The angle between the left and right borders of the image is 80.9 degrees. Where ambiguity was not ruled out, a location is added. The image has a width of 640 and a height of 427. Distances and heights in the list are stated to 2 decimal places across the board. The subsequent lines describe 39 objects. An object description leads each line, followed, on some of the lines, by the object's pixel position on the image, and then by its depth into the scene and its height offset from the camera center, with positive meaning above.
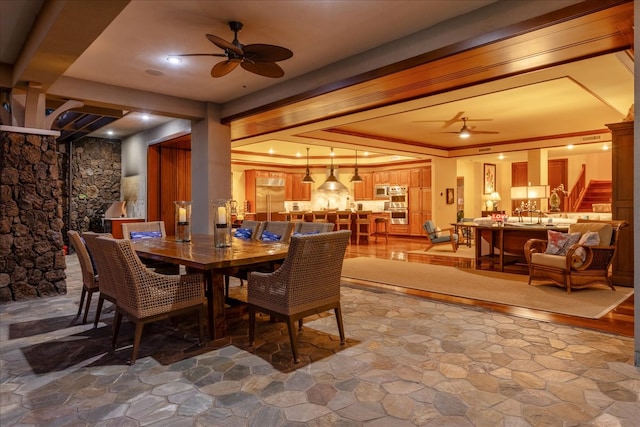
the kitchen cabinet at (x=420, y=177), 11.75 +1.00
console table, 5.92 -0.56
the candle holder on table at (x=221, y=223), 3.55 -0.13
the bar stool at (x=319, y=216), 10.99 -0.21
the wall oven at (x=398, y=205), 12.21 +0.12
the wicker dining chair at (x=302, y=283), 2.62 -0.55
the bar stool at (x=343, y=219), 10.63 -0.29
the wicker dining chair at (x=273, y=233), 4.38 -0.28
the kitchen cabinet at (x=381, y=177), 12.70 +1.07
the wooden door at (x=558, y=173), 13.73 +1.30
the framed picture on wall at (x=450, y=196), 11.33 +0.37
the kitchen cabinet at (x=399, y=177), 12.23 +1.05
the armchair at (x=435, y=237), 8.39 -0.65
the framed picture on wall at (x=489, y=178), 13.77 +1.14
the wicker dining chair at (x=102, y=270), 3.02 -0.50
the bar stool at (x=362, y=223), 10.57 -0.40
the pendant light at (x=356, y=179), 11.66 +0.93
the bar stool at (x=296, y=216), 11.45 -0.21
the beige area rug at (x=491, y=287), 4.02 -1.03
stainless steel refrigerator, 12.02 +0.46
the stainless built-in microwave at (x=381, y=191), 12.66 +0.60
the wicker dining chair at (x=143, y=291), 2.66 -0.61
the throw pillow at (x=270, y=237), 4.39 -0.33
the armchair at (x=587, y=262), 4.57 -0.67
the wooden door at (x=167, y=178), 8.01 +0.70
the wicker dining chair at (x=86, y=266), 3.52 -0.53
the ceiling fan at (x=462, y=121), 7.01 +1.70
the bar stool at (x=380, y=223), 11.08 -0.45
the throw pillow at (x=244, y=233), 4.79 -0.30
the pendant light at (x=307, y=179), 11.63 +0.93
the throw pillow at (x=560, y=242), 4.86 -0.44
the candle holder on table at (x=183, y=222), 4.16 -0.14
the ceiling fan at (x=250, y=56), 3.08 +1.33
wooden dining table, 2.79 -0.37
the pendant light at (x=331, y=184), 11.47 +0.77
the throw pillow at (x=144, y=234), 4.68 -0.31
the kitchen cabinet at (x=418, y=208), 11.73 +0.02
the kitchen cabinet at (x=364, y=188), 13.09 +0.74
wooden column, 4.96 +0.19
